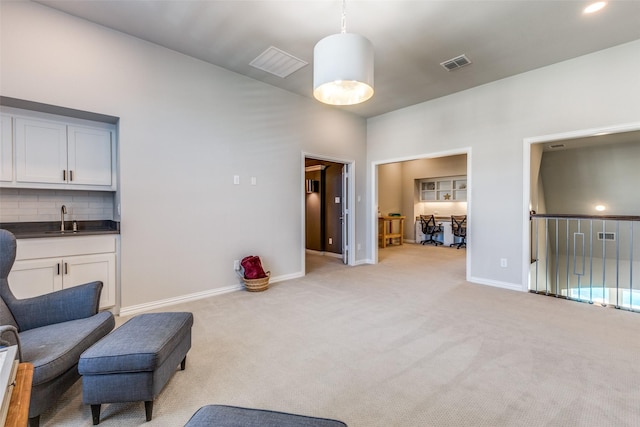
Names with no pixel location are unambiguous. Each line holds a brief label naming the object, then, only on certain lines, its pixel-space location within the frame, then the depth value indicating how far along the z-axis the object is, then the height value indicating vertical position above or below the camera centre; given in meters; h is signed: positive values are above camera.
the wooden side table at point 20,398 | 0.80 -0.61
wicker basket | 3.72 -0.99
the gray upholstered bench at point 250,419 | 0.99 -0.76
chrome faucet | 3.00 -0.03
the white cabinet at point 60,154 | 2.64 +0.57
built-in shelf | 8.65 +0.65
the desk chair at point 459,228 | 7.70 -0.52
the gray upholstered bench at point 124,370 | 1.43 -0.82
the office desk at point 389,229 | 7.92 -0.60
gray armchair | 1.39 -0.73
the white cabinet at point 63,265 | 2.47 -0.52
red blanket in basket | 3.72 -0.78
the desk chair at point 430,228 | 8.38 -0.56
